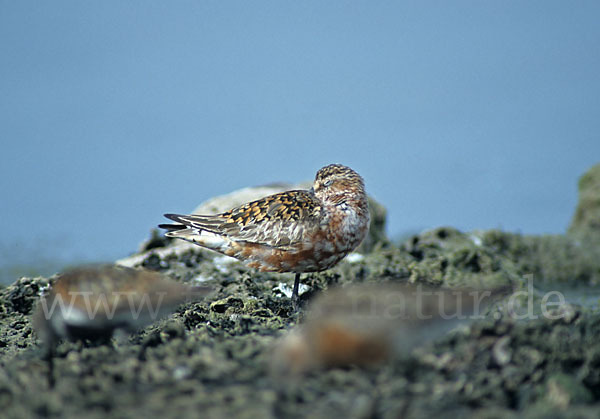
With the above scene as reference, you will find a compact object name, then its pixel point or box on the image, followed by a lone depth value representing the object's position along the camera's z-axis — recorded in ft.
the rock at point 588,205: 85.15
